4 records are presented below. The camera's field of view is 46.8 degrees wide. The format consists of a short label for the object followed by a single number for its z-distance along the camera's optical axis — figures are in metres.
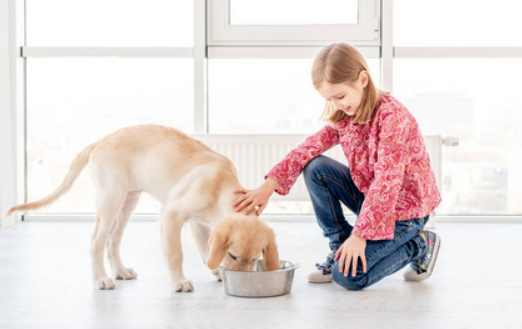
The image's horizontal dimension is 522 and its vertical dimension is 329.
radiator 4.08
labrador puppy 2.09
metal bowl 2.00
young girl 2.07
